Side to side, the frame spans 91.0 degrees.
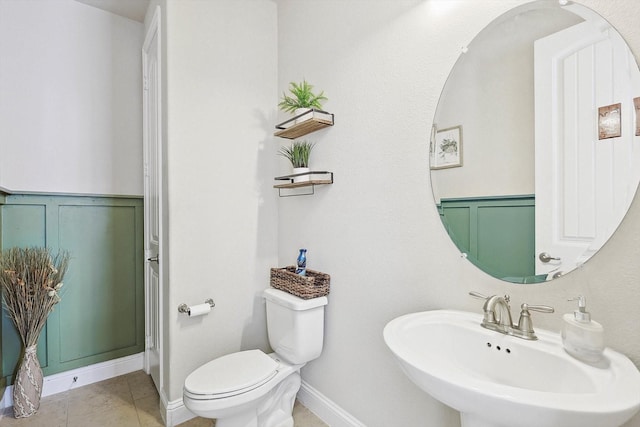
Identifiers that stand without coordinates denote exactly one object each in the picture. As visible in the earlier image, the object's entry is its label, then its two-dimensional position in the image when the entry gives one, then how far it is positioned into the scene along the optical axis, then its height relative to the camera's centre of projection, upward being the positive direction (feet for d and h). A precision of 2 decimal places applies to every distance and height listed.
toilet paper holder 5.66 -1.70
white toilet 4.50 -2.52
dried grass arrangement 5.84 -1.68
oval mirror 2.80 +0.72
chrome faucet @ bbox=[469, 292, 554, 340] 3.11 -1.11
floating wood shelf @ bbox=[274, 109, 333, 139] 5.52 +1.63
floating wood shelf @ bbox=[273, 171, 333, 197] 5.64 +0.59
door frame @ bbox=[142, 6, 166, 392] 6.02 +0.98
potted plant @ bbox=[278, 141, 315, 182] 5.97 +1.11
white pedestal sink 2.11 -1.35
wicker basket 5.57 -1.29
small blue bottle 6.10 -0.99
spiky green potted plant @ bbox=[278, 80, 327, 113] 5.71 +2.11
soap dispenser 2.61 -1.06
